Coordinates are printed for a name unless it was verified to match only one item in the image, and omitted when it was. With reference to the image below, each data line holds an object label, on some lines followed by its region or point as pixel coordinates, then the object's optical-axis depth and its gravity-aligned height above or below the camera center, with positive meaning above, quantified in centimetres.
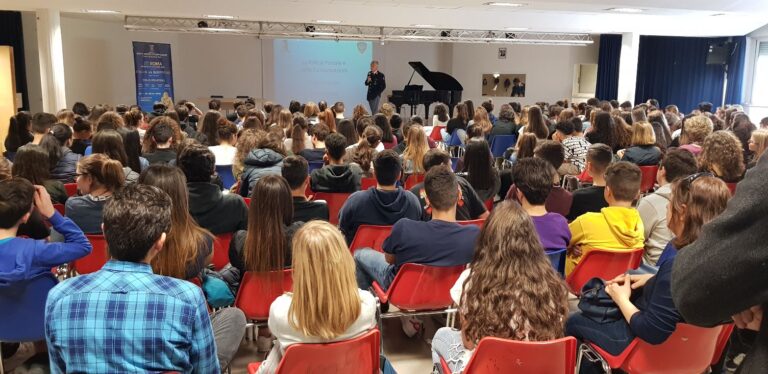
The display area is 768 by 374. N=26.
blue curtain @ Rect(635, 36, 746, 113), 1642 +61
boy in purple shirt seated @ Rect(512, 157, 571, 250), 350 -65
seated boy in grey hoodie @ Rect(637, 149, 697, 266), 371 -81
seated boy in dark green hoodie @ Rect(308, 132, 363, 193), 493 -72
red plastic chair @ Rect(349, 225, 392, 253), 380 -94
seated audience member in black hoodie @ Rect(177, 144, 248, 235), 376 -71
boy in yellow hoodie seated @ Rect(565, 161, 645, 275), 353 -77
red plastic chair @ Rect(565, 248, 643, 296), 341 -99
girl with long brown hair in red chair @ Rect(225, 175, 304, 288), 301 -72
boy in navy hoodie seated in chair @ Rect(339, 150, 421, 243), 395 -76
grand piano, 1603 -3
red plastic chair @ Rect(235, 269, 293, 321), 303 -103
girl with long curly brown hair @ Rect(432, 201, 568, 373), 225 -76
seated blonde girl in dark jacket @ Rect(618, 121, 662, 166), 646 -60
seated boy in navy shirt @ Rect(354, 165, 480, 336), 311 -76
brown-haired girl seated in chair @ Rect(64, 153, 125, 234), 370 -64
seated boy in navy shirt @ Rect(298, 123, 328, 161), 643 -65
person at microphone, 1540 +15
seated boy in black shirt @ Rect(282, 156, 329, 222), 380 -70
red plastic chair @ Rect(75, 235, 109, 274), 351 -103
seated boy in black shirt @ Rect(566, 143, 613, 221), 460 -75
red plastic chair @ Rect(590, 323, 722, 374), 242 -108
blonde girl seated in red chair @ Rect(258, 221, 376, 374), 216 -77
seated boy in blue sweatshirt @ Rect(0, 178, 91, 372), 269 -74
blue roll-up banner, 1375 +34
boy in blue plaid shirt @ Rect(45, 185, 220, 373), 177 -67
